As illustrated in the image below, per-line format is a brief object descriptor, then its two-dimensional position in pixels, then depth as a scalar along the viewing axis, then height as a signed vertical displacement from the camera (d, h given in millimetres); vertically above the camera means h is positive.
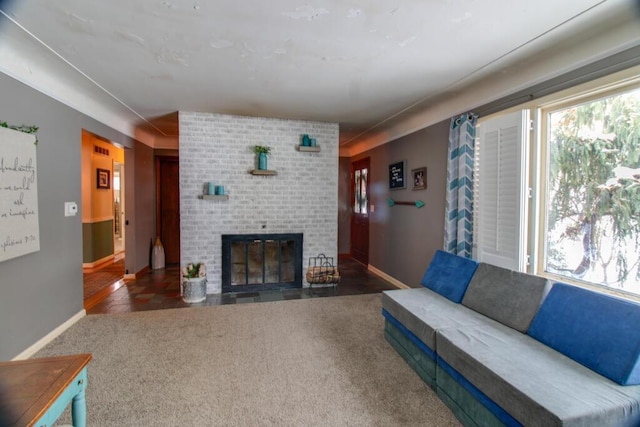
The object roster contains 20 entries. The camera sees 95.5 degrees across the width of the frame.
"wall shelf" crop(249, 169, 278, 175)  4027 +474
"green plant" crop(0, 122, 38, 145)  2281 +631
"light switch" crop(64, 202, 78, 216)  2953 -21
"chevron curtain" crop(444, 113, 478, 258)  2916 +187
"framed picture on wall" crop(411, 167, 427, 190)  3830 +375
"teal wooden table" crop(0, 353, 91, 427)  1033 -715
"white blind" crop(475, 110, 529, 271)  2400 +130
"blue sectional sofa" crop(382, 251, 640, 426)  1270 -831
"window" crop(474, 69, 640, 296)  1876 +141
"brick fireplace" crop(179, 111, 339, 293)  3959 +316
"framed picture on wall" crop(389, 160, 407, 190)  4340 +461
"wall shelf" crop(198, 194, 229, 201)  3904 +124
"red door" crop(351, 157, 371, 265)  5797 -75
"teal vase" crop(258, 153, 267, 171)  4047 +626
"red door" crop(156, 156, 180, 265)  5648 -36
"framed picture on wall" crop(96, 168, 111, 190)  5301 +518
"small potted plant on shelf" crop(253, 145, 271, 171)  4047 +709
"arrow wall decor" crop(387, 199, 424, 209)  3900 +36
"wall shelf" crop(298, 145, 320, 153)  4199 +834
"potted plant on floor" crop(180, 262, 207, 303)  3691 -1003
